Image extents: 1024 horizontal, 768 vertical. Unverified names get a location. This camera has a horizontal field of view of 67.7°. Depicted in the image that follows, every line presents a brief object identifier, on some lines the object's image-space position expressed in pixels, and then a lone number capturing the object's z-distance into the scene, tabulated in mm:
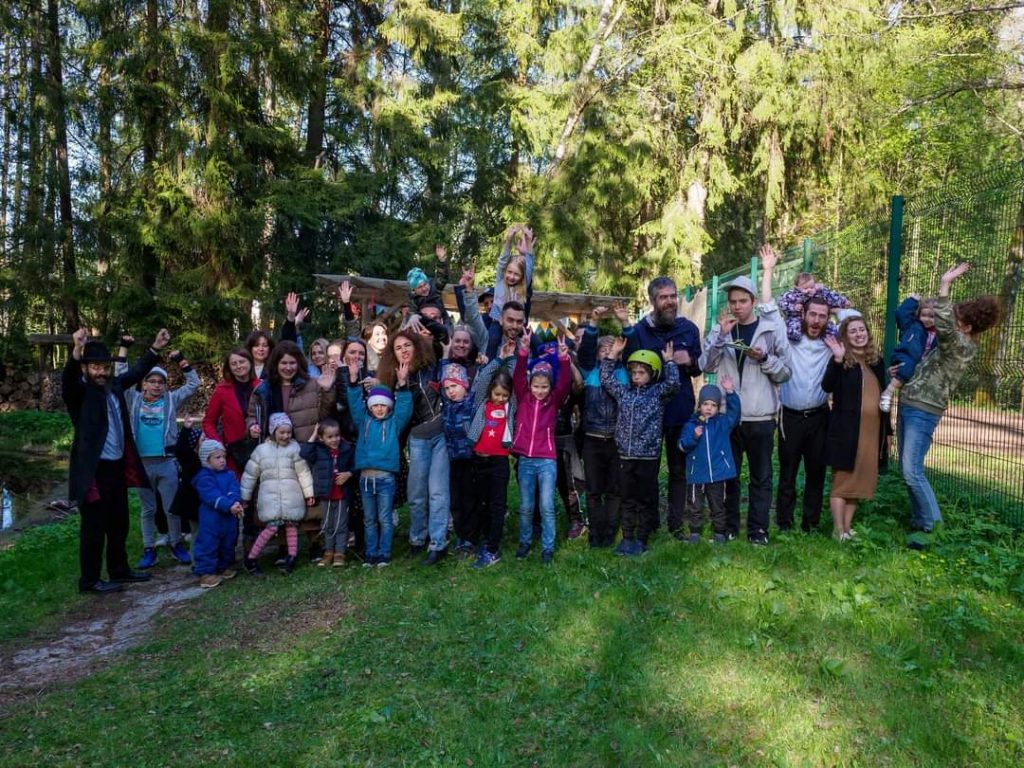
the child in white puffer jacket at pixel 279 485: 6176
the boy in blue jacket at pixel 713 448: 5504
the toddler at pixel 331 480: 6281
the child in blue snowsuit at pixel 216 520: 6230
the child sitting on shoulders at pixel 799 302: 5926
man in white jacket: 5477
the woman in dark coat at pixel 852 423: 5359
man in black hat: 5902
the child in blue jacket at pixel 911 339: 5691
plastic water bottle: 9238
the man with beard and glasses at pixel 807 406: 5531
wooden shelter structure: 11398
